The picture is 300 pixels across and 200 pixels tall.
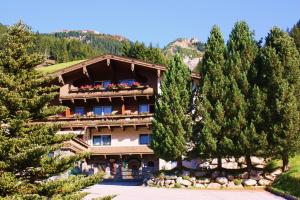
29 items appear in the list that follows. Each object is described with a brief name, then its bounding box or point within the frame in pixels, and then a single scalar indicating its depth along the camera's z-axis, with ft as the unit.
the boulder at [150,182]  117.25
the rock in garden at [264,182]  108.78
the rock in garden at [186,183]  113.39
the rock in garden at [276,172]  111.45
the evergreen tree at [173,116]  117.50
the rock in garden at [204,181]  113.34
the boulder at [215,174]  114.61
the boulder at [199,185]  112.16
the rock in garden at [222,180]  111.55
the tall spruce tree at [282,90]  108.40
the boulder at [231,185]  110.57
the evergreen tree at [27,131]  55.67
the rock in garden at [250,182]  109.60
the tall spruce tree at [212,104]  113.80
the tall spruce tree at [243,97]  110.93
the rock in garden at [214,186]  111.24
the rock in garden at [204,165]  126.00
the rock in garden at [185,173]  116.88
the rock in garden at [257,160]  120.67
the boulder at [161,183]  115.24
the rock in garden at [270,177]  109.97
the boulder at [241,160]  123.65
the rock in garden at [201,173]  116.78
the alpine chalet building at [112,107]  147.95
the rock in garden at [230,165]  124.77
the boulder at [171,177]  115.53
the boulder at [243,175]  113.17
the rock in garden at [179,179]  114.01
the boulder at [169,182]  114.62
